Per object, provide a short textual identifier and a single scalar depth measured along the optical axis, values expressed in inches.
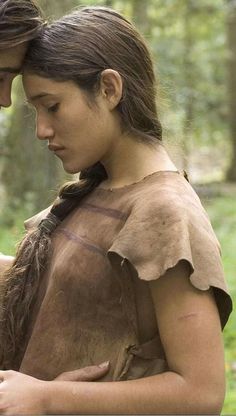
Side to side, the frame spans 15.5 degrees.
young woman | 76.8
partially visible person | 88.2
